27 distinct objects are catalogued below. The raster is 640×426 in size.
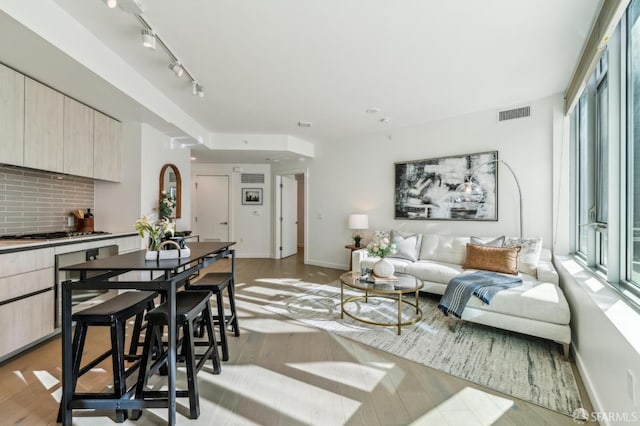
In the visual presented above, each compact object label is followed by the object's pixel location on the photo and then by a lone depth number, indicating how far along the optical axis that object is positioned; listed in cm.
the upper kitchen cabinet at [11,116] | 235
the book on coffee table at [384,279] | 304
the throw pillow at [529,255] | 329
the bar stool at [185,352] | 164
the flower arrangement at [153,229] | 189
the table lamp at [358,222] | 508
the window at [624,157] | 183
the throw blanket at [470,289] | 272
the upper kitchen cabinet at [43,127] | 258
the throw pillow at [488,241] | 367
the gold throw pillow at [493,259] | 329
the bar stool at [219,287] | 223
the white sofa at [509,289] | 242
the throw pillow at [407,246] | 426
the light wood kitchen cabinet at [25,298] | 215
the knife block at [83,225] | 354
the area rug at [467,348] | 193
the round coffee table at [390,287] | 280
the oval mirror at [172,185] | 434
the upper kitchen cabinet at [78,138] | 303
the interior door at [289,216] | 701
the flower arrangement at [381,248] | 321
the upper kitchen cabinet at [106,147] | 345
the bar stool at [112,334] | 157
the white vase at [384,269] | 315
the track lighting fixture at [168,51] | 222
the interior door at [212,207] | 693
